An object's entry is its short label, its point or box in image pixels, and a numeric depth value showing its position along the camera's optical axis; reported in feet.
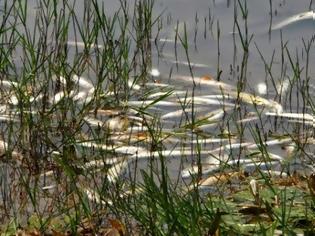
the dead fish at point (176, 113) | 20.57
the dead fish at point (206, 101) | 21.28
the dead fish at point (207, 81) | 22.36
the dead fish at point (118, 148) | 18.36
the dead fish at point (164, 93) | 21.61
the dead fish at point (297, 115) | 19.97
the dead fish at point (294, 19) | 26.20
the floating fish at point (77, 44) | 24.43
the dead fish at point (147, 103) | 21.16
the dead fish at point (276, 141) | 19.08
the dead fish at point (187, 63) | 23.71
